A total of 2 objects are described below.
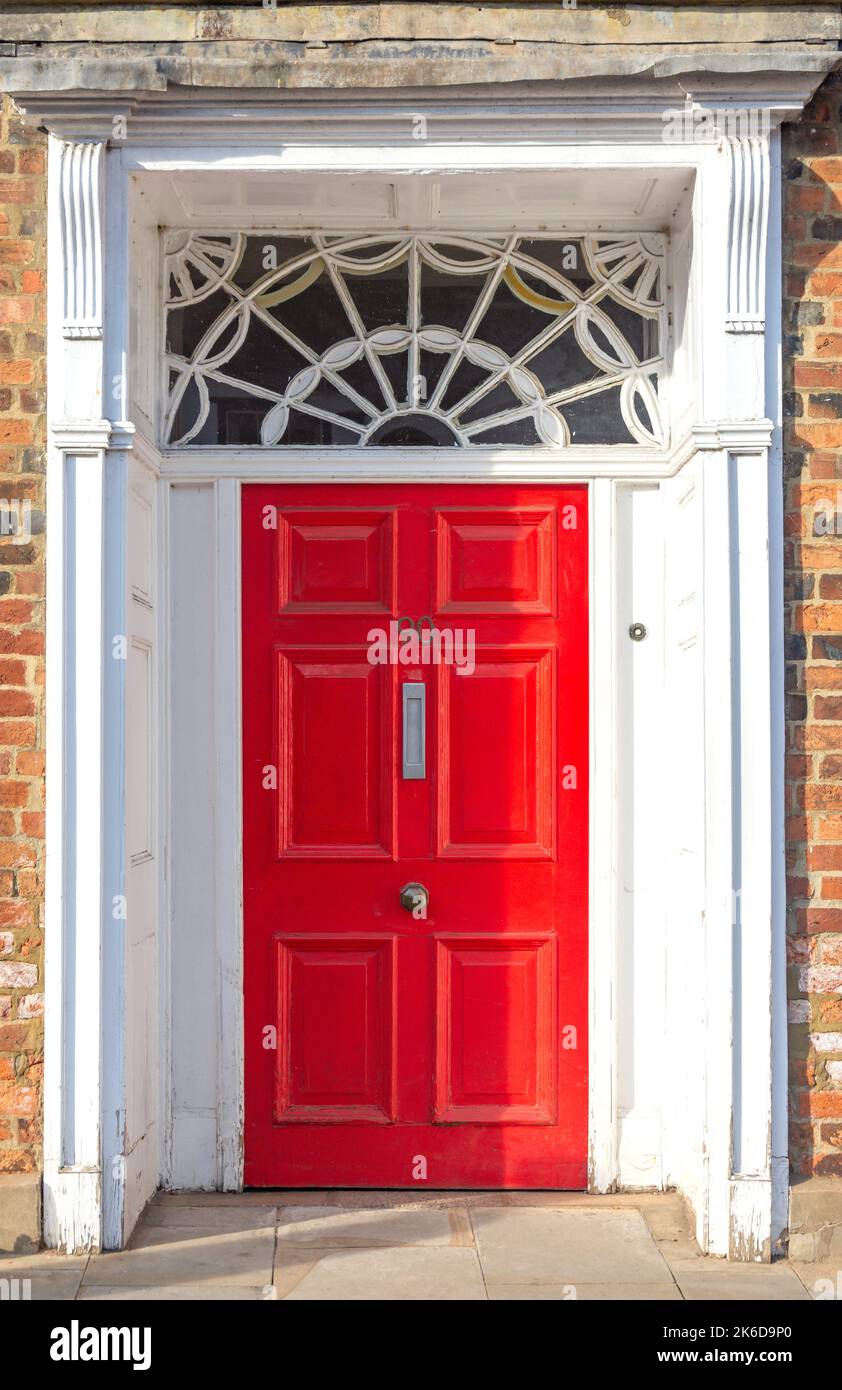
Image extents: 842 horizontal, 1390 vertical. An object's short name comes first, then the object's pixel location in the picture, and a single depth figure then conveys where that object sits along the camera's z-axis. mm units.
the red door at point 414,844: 4355
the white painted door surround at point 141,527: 3867
